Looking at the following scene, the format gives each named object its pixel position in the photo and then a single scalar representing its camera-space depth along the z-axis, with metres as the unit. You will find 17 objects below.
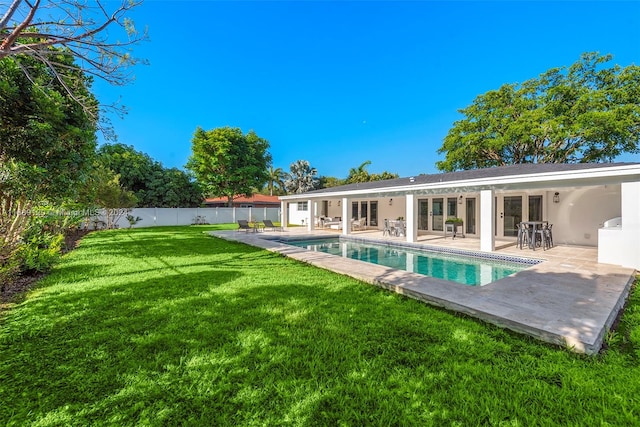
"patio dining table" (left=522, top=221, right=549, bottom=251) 10.91
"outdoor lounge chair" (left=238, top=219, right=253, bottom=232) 18.75
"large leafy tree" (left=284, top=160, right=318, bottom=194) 41.19
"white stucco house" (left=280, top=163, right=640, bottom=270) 7.63
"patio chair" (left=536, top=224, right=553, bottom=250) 11.09
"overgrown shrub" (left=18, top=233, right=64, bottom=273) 7.09
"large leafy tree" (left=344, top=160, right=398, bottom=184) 37.31
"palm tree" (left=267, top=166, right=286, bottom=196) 44.25
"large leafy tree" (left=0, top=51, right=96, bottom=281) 6.13
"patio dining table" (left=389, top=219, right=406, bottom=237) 16.20
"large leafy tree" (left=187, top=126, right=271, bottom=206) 30.80
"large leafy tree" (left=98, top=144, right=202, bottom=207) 28.56
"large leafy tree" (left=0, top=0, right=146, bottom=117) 3.84
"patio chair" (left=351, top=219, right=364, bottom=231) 20.22
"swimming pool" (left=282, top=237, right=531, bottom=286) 8.21
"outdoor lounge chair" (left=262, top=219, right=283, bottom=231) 19.23
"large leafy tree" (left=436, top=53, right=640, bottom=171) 21.69
